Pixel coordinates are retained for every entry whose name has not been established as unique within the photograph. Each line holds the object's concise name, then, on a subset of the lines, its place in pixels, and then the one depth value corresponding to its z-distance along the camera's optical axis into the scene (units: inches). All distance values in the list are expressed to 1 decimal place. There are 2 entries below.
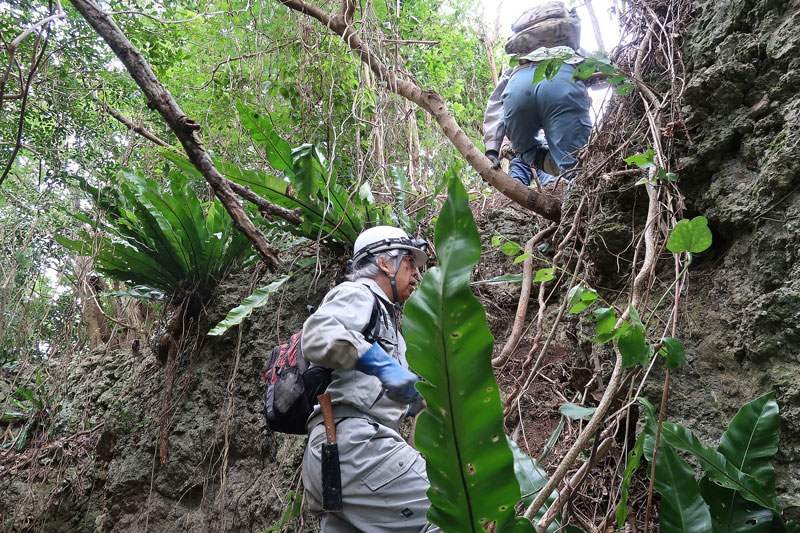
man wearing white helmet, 83.0
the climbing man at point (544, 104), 141.3
